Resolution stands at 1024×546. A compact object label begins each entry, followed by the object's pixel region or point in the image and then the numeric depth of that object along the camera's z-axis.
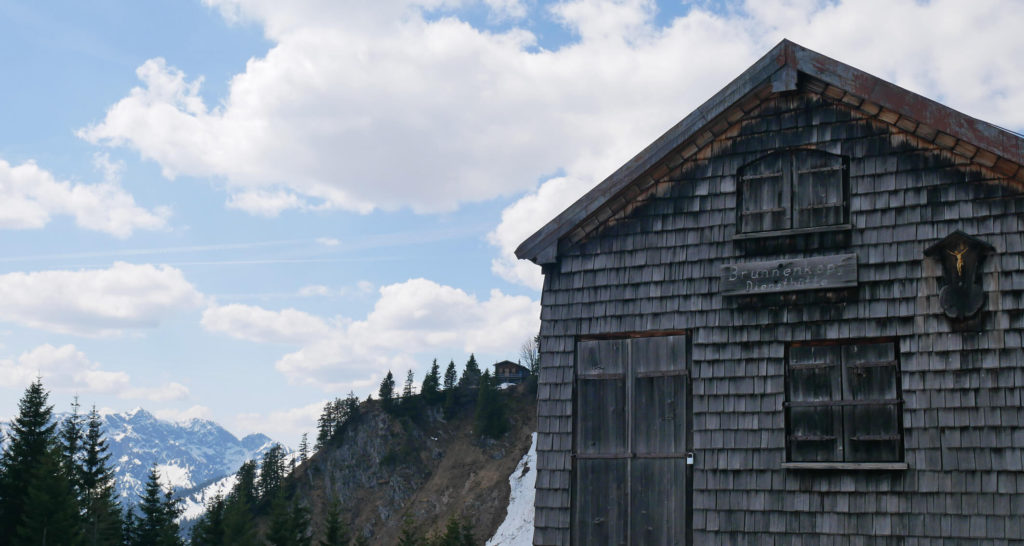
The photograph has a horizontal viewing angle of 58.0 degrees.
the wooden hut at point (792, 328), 10.04
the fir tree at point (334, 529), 50.72
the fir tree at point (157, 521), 47.81
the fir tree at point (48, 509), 32.19
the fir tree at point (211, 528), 51.38
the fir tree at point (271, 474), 98.19
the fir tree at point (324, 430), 103.81
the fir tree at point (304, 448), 120.24
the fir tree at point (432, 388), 104.06
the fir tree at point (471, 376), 107.17
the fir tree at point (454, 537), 49.18
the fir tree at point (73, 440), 48.66
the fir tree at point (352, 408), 102.94
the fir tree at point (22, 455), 34.50
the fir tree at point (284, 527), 49.09
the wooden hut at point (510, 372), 114.19
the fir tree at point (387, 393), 102.50
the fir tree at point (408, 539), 49.41
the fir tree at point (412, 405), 102.00
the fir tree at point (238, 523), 51.25
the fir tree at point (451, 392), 103.19
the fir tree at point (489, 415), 95.25
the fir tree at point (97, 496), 38.97
